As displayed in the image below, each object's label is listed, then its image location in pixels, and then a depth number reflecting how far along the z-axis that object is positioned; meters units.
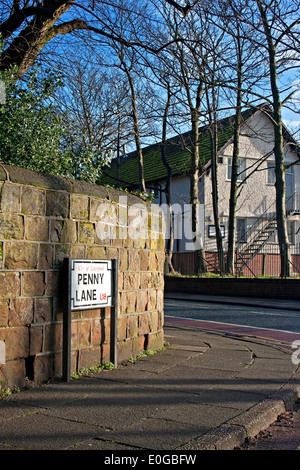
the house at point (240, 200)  30.08
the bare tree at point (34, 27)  9.47
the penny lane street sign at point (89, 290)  5.58
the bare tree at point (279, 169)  21.06
